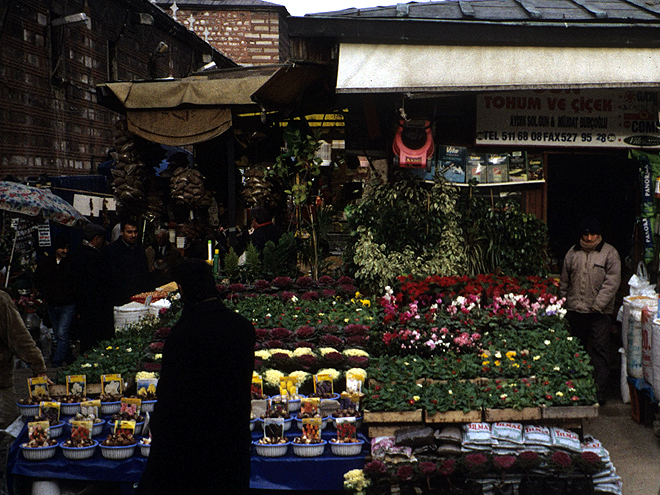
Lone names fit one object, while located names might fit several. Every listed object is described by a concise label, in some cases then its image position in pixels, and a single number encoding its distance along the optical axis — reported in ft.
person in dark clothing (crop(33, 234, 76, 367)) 30.25
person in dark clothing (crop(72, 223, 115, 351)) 29.35
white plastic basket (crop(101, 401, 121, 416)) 19.06
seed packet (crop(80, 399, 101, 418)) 18.61
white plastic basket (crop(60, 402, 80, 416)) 18.99
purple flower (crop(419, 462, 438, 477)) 15.94
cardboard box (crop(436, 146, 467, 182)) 29.48
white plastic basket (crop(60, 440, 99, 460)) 17.01
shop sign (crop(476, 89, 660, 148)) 28.22
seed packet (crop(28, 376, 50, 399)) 19.29
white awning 25.79
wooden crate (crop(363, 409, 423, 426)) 17.54
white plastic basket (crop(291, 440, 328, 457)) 17.06
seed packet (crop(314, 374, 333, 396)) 19.29
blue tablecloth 16.96
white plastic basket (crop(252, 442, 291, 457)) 17.10
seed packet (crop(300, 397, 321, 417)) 18.04
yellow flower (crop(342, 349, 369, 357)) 21.50
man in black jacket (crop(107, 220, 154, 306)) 29.89
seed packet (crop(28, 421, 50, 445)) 17.38
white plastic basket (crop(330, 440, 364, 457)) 17.13
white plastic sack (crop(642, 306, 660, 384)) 21.97
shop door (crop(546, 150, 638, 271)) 35.06
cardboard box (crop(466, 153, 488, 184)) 29.43
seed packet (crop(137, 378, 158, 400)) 19.27
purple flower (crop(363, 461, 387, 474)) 16.24
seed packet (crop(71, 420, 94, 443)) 17.34
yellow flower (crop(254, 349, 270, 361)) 21.36
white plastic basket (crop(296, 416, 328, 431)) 17.94
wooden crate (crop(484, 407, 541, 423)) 17.58
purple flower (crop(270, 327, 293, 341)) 23.15
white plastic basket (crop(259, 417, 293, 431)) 17.78
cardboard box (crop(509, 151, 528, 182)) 29.45
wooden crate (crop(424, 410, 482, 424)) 17.53
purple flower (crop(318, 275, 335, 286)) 29.53
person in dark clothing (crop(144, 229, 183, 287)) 36.15
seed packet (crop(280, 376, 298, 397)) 19.02
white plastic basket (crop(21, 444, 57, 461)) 17.03
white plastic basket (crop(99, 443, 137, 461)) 16.99
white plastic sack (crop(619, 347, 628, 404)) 25.32
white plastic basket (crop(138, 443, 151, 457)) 17.02
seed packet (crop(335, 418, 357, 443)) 17.33
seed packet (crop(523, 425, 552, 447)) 16.80
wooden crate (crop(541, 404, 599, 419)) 17.66
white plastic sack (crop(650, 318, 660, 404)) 21.27
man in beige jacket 25.16
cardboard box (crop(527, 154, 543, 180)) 29.40
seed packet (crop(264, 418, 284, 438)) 17.35
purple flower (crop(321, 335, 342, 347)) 22.54
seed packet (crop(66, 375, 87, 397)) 19.81
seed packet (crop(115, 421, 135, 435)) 17.46
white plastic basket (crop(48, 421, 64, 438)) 17.97
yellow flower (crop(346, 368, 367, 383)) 19.52
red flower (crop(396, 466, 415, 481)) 16.01
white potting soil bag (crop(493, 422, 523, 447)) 16.87
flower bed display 17.98
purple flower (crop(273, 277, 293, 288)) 29.27
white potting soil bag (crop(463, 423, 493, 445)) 16.80
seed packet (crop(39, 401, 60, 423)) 18.33
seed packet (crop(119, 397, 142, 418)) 18.19
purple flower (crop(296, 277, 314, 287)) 29.25
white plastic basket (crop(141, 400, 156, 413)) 18.86
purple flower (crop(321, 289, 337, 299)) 28.35
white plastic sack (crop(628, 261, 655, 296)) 26.55
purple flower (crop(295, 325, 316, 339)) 23.29
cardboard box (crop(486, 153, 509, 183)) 29.40
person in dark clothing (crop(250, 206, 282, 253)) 33.01
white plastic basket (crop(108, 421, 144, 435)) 17.74
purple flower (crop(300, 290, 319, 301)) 28.32
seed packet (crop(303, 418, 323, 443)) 17.28
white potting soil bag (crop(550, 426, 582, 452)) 16.74
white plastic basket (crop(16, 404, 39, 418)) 18.92
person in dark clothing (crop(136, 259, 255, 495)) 11.85
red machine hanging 27.99
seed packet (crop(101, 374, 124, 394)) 19.97
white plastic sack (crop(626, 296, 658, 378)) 23.30
